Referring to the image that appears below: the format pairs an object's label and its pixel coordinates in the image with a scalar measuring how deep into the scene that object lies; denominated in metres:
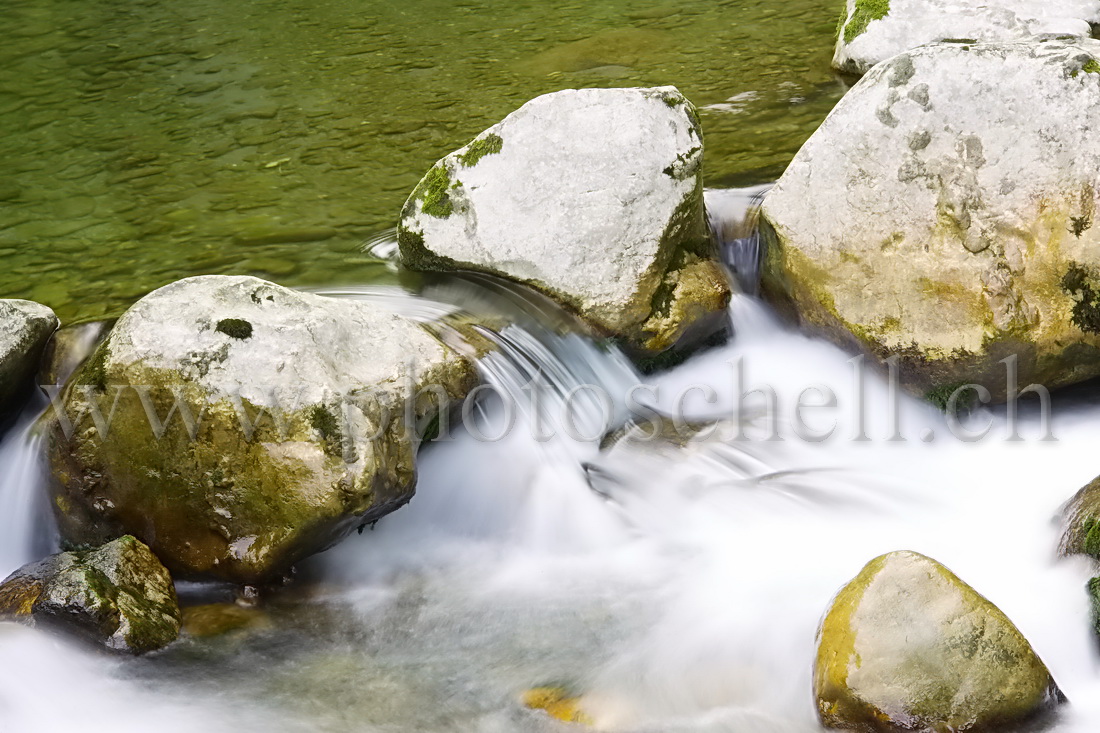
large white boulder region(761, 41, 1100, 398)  4.79
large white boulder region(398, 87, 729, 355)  5.12
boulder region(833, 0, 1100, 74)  8.15
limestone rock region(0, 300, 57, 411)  4.51
